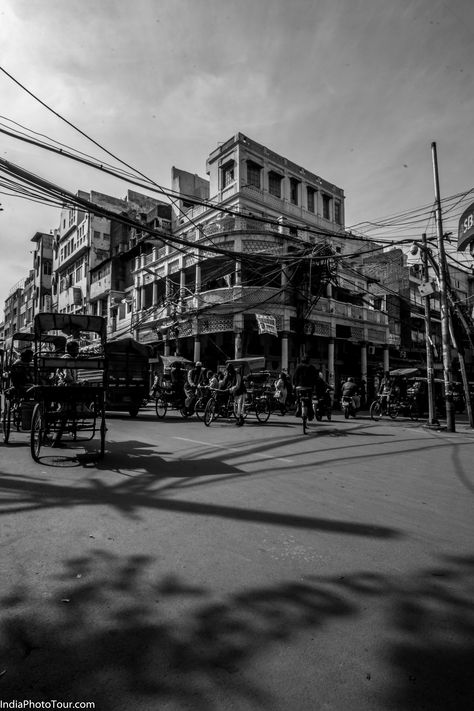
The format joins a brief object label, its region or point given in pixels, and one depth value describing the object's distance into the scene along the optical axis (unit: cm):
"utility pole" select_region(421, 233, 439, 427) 1384
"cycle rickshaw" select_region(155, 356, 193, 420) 1612
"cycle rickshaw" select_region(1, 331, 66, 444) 827
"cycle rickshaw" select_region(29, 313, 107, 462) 632
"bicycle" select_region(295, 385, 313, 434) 1056
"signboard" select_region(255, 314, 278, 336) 2375
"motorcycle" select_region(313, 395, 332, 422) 1518
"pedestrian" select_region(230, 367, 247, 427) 1222
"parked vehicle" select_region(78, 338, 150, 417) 1606
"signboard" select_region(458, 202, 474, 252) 1084
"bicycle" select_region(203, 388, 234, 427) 1231
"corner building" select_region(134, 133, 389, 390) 2500
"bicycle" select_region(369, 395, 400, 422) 1716
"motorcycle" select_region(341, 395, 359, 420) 1651
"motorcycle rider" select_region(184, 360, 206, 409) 1550
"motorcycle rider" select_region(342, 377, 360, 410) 1648
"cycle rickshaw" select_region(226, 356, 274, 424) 1355
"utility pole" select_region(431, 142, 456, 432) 1331
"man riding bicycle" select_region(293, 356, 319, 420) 1104
